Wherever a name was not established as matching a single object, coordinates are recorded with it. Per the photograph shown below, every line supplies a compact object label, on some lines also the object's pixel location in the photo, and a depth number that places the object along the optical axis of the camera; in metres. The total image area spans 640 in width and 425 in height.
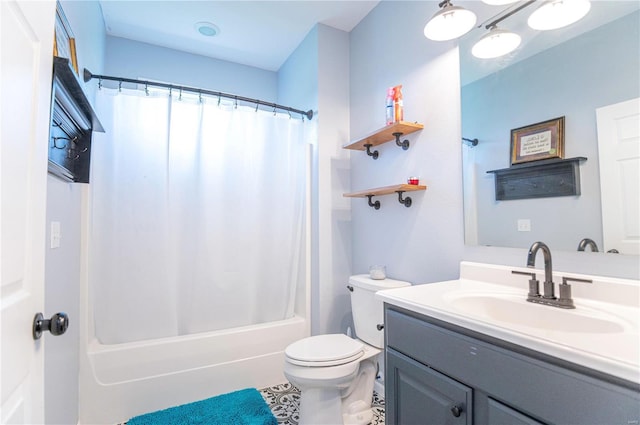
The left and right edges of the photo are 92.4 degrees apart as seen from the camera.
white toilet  1.48
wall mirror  1.03
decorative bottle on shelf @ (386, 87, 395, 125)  1.75
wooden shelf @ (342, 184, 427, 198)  1.65
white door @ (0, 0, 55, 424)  0.58
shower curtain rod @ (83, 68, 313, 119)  1.69
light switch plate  1.24
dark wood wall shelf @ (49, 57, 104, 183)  1.01
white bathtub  1.70
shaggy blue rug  1.69
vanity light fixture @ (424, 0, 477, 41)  1.37
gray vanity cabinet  0.65
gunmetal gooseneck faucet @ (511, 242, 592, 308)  1.01
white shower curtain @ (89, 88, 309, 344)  1.81
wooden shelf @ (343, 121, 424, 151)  1.68
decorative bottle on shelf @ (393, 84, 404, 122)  1.73
